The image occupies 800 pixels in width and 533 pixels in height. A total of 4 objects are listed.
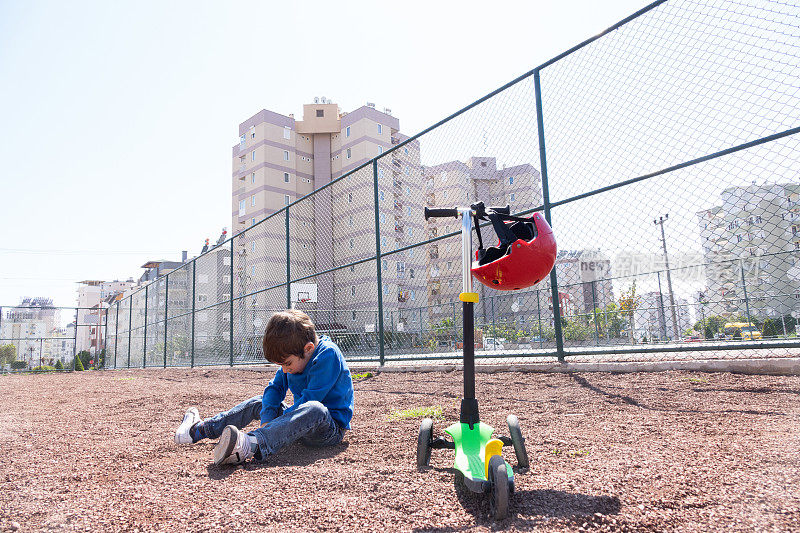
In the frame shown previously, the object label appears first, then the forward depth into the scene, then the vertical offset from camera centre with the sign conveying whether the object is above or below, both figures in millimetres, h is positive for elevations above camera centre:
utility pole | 4215 +458
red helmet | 1456 +214
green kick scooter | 1196 -352
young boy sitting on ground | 1924 -314
